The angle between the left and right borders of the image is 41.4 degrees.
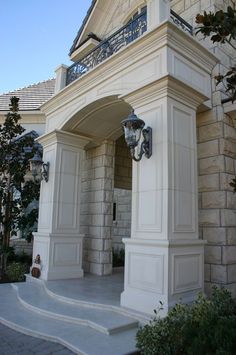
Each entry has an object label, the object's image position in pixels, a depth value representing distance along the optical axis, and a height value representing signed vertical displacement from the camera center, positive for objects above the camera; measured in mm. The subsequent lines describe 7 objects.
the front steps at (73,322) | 3945 -1485
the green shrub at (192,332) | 3057 -1137
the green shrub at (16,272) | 8070 -1286
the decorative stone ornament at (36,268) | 7375 -1063
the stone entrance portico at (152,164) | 4676 +1043
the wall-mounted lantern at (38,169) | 7535 +1308
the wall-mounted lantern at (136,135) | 4867 +1414
